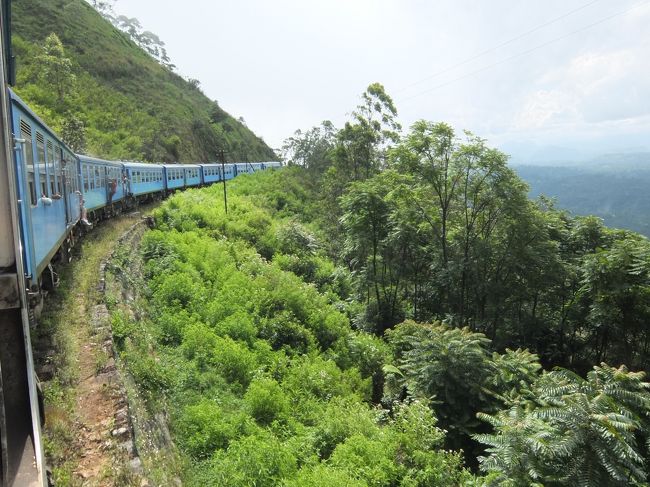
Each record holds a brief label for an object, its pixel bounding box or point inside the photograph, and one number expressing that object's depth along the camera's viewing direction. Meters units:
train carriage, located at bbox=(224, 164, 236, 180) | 42.47
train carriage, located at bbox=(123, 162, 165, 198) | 21.77
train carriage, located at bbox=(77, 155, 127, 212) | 13.69
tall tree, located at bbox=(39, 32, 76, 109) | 34.88
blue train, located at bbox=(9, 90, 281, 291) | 5.40
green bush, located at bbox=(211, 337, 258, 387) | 10.02
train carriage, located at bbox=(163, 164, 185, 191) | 29.06
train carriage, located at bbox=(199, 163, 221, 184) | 37.78
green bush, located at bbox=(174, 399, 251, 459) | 7.50
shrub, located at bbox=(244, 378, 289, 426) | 8.98
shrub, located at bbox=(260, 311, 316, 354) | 13.20
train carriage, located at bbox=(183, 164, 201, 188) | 33.66
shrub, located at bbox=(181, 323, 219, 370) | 10.05
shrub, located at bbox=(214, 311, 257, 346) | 11.70
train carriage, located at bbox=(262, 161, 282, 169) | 58.91
